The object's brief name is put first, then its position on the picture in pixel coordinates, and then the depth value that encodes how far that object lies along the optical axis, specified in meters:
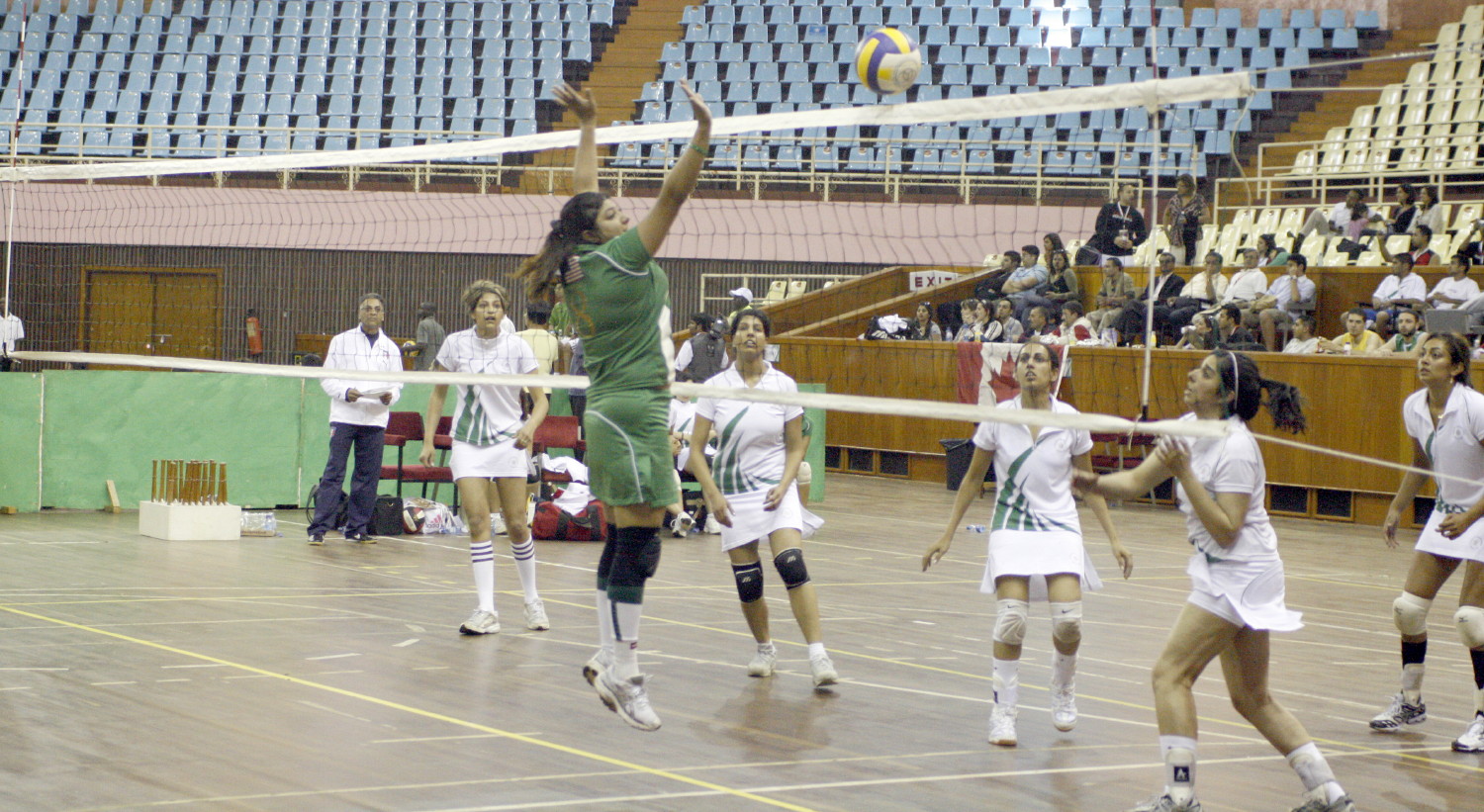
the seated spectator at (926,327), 19.34
